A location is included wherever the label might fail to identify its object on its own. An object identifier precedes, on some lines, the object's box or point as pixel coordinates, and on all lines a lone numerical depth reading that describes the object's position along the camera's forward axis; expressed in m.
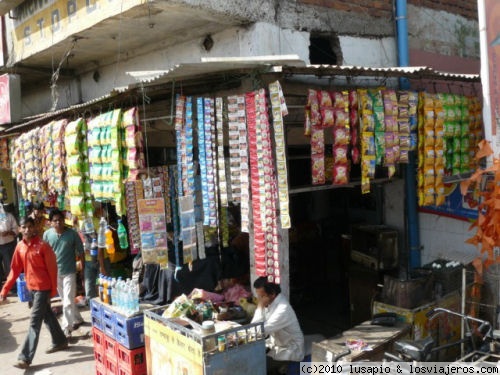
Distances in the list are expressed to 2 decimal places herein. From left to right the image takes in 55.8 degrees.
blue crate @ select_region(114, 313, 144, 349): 5.05
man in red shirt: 6.16
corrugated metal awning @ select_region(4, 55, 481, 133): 4.30
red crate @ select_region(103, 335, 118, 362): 5.29
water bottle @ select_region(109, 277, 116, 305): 5.49
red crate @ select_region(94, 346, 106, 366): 5.57
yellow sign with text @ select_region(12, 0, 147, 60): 6.49
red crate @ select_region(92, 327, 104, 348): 5.59
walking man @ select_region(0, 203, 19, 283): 9.20
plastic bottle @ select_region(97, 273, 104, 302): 5.70
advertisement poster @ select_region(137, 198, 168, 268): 5.29
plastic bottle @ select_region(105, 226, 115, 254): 6.75
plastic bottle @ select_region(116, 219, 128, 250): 6.32
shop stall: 4.84
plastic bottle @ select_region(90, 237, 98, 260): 7.46
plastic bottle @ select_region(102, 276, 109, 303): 5.63
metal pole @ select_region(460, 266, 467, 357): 4.66
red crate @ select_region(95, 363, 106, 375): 5.59
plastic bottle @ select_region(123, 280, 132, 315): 5.24
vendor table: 4.10
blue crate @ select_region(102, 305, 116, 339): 5.31
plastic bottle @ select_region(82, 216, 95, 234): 6.50
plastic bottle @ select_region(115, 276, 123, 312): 5.36
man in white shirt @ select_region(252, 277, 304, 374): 4.99
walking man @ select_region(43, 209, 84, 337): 7.07
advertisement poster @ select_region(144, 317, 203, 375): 4.17
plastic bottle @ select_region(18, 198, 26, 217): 9.99
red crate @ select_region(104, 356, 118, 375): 5.30
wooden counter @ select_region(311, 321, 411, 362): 4.38
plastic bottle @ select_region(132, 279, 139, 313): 5.22
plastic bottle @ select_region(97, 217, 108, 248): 6.72
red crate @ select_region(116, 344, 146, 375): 5.02
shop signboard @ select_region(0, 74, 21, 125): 8.86
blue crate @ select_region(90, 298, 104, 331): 5.61
